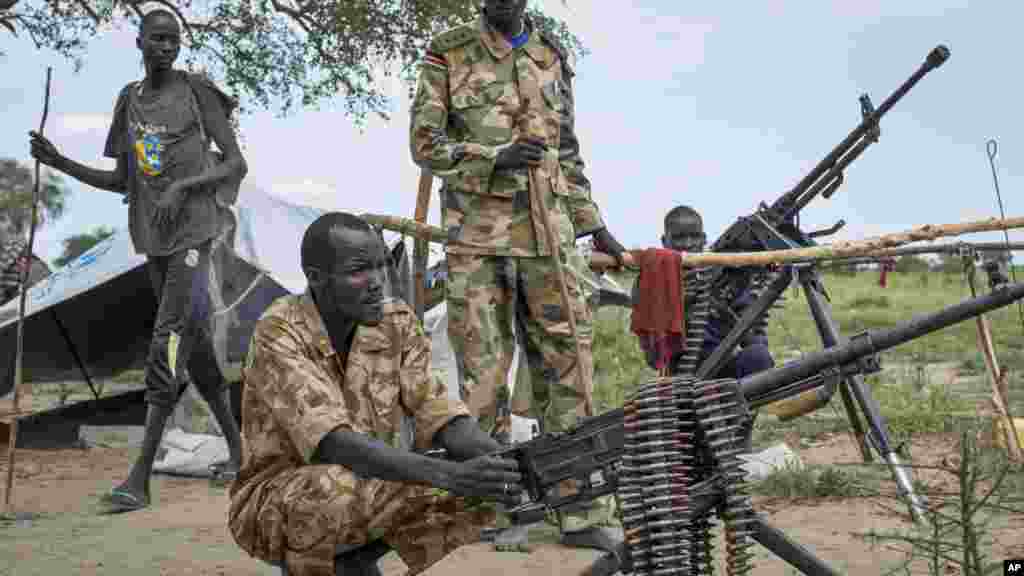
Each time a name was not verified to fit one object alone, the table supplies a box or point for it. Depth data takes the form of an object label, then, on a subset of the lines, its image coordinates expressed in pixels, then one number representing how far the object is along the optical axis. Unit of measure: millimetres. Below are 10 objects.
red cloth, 4895
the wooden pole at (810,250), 4391
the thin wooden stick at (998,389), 4902
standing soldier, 4516
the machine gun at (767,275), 4941
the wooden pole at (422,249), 4902
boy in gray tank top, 5387
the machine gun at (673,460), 2709
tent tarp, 7289
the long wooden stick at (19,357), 5227
